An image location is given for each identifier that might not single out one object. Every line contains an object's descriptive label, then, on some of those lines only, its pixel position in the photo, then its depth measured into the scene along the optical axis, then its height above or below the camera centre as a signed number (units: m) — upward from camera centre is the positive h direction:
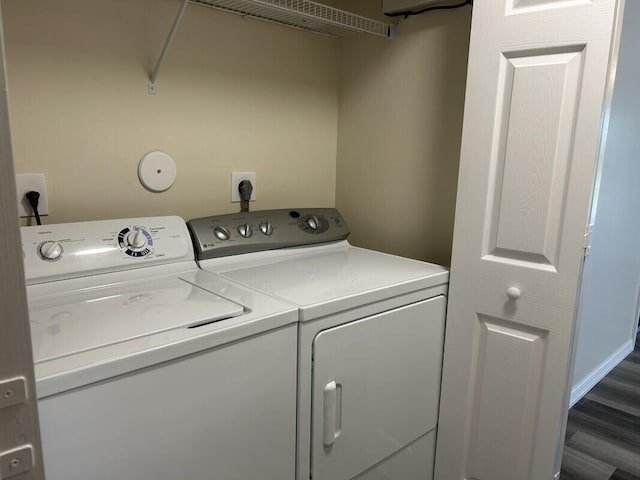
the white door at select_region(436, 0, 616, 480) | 1.29 -0.20
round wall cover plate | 1.55 -0.07
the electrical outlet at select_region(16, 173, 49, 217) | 1.31 -0.12
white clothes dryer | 1.24 -0.51
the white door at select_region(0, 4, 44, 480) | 0.52 -0.24
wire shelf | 1.58 +0.51
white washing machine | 0.84 -0.42
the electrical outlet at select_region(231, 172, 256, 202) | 1.81 -0.10
